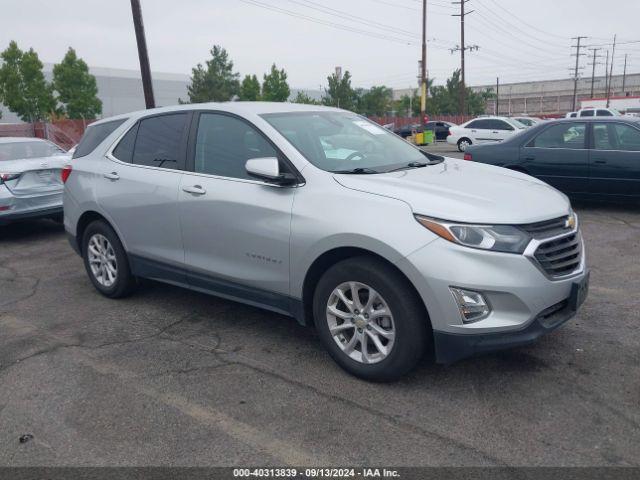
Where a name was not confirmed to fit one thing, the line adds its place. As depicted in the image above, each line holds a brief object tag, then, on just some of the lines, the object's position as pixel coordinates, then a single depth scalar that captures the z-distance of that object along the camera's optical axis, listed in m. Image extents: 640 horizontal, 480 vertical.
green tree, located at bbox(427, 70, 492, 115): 65.94
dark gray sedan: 8.12
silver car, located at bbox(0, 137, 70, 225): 7.82
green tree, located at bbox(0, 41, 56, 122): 44.78
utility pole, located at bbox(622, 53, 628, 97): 92.07
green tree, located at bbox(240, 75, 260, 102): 56.66
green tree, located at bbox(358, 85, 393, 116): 65.69
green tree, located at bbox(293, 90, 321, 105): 62.32
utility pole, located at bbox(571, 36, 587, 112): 80.36
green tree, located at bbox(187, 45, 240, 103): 52.62
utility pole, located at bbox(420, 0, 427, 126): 32.96
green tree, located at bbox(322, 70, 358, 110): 60.31
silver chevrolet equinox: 3.13
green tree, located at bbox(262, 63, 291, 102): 58.00
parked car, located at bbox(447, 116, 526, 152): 23.31
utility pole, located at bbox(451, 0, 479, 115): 43.68
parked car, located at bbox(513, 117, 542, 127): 27.13
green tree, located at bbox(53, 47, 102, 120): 47.47
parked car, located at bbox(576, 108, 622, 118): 29.30
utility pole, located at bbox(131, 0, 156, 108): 14.90
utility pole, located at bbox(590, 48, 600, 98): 88.06
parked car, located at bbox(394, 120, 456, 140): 40.03
